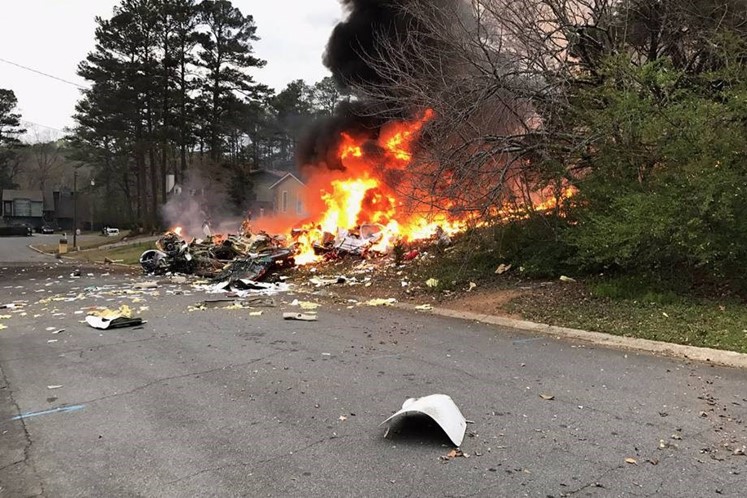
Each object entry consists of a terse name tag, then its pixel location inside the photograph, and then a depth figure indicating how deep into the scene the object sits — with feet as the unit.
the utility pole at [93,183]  190.90
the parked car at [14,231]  194.70
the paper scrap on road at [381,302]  35.68
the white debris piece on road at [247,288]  43.96
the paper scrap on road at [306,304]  34.42
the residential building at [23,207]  231.71
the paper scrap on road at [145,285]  48.98
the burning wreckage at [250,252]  53.26
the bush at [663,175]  25.09
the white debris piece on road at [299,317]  29.55
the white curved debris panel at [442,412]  12.57
